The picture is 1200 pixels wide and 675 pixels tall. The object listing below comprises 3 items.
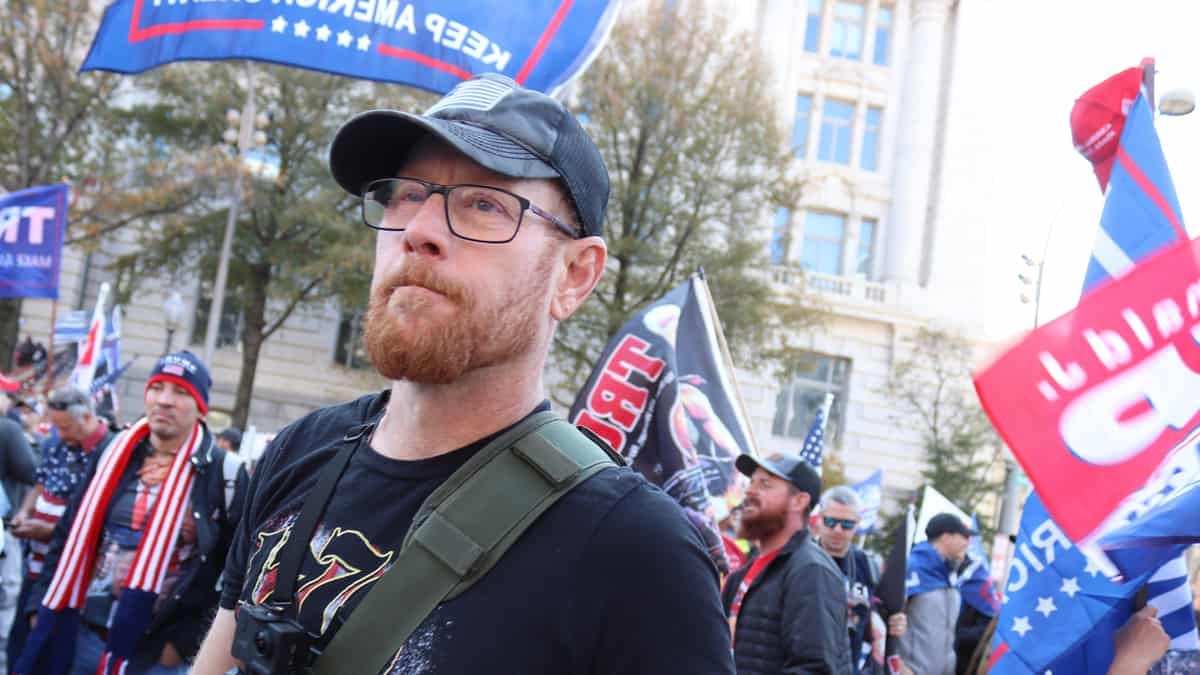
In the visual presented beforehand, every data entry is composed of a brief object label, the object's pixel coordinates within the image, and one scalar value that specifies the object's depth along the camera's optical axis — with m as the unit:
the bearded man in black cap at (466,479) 1.55
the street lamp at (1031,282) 14.12
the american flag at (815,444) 8.46
